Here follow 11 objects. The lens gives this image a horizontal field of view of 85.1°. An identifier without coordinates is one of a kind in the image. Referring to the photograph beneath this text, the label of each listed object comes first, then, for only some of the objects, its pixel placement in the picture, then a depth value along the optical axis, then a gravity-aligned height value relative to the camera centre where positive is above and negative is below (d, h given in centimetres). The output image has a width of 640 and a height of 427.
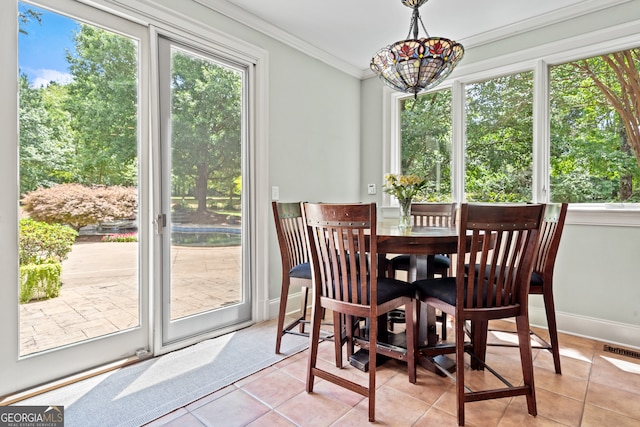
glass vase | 243 -4
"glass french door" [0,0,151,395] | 183 +8
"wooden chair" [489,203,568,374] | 202 -37
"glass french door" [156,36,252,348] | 240 +11
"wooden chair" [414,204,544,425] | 155 -37
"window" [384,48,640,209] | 261 +61
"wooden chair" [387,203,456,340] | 259 -12
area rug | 169 -97
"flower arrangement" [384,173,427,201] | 237 +16
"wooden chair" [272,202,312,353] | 233 -33
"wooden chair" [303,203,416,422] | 163 -39
